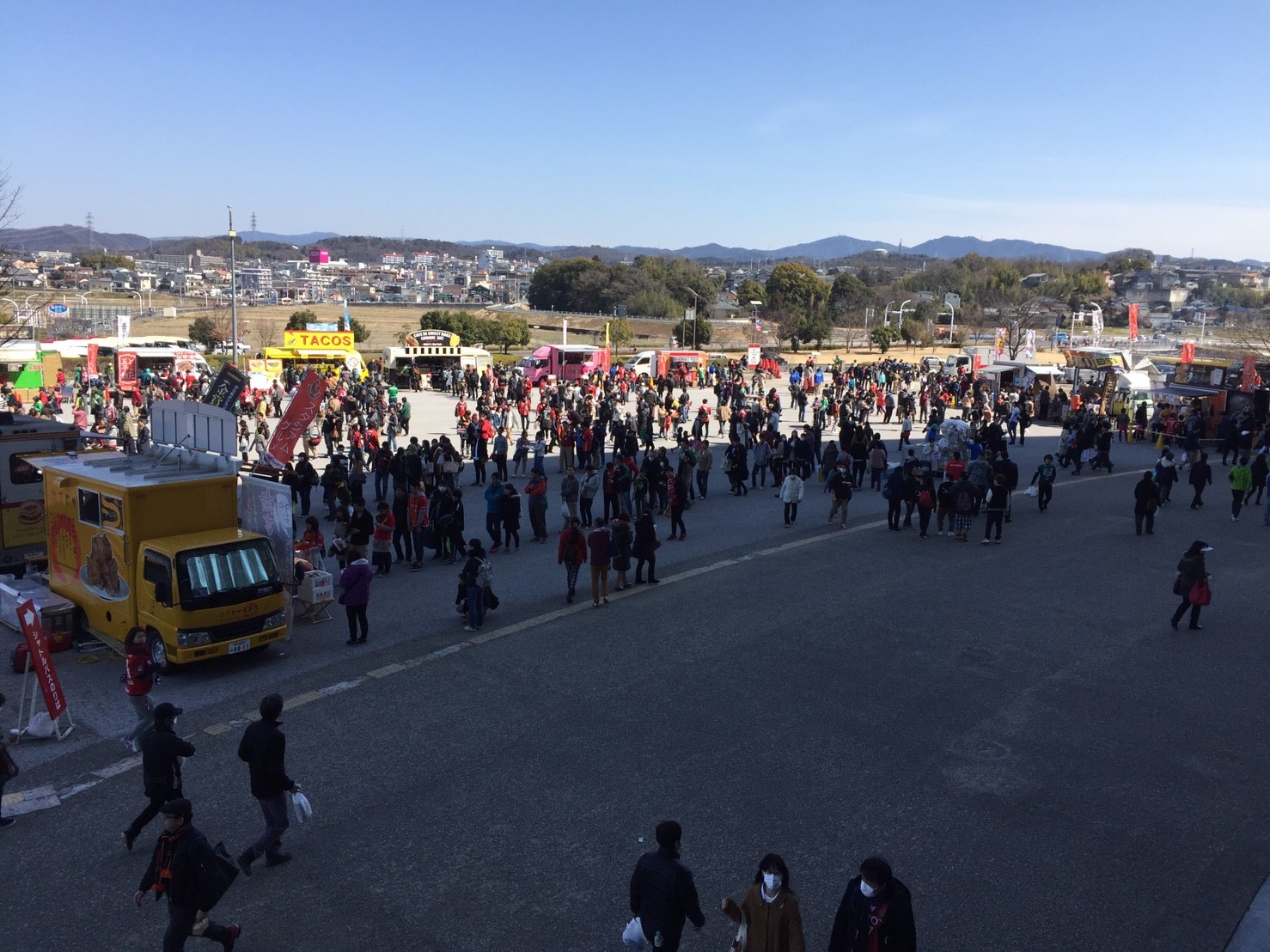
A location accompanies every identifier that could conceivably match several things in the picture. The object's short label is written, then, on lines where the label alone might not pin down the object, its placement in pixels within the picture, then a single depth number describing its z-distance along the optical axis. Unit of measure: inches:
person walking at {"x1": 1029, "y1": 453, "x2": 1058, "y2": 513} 790.4
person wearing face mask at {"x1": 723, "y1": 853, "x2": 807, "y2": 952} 192.5
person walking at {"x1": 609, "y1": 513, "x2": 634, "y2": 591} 542.3
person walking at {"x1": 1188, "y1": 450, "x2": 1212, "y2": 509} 821.9
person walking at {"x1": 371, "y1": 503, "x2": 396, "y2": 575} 588.4
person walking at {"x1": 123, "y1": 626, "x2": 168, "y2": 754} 341.4
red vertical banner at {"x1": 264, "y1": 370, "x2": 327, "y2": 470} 632.4
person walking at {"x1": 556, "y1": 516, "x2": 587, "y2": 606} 538.6
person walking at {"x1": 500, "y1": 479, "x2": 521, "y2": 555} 649.0
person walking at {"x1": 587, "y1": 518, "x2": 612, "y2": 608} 516.4
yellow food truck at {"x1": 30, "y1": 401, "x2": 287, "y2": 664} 416.2
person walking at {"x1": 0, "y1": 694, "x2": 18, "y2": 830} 287.7
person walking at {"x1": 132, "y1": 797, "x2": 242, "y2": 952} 217.6
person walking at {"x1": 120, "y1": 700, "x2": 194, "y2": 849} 275.4
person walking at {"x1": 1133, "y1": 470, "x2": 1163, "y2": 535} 707.4
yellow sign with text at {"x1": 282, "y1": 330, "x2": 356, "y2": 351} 1745.8
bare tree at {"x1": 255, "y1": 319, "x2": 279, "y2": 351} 2799.2
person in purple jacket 457.7
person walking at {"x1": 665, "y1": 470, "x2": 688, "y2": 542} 692.7
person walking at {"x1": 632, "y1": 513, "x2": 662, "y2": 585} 565.0
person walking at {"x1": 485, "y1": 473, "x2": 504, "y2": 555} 657.6
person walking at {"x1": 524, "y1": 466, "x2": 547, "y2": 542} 693.3
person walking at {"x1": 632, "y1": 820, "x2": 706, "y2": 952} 203.9
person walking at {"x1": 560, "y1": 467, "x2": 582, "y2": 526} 704.4
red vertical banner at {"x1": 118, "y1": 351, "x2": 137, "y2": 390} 1611.7
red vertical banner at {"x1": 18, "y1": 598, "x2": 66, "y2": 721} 362.0
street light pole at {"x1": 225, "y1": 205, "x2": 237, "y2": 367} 1430.9
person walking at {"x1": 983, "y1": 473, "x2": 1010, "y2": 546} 683.8
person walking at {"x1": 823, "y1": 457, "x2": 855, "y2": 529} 711.7
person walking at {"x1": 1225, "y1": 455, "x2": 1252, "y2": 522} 774.5
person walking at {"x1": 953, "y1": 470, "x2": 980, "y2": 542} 685.9
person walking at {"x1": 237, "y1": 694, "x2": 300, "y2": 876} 265.1
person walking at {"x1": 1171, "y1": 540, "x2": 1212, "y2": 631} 488.7
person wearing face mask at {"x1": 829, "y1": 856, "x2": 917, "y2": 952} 193.6
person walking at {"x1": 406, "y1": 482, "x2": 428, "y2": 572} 629.3
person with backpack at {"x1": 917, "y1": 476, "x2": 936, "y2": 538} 695.1
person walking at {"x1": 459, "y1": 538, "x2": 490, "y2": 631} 489.7
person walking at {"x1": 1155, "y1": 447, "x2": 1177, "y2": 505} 808.3
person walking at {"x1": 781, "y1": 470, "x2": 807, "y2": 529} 730.8
